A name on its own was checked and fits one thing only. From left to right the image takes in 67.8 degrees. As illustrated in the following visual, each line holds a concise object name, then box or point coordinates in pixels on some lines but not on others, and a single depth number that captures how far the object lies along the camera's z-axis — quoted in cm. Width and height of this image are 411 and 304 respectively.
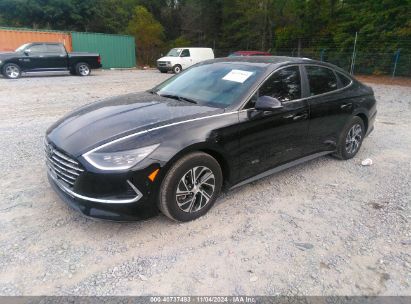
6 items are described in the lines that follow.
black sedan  266
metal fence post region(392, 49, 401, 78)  1644
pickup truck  1410
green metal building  2167
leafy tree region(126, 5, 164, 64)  2852
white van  2050
